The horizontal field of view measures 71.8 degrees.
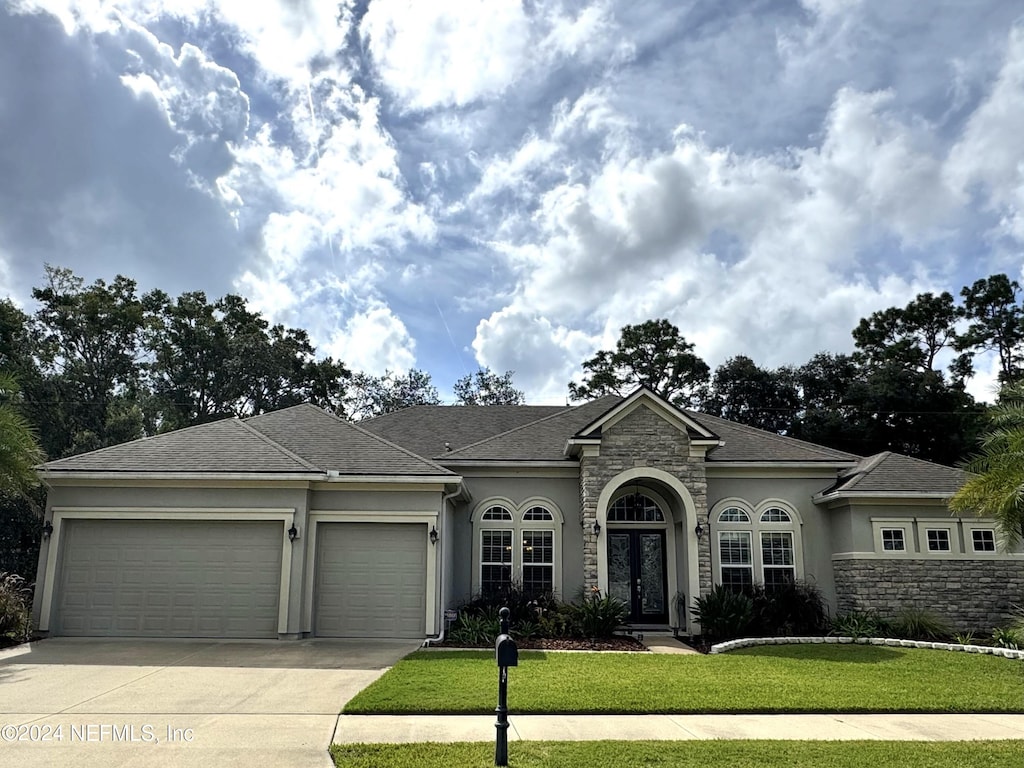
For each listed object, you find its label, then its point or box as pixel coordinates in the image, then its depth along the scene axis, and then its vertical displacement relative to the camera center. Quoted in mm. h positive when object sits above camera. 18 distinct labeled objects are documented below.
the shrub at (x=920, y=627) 14133 -1673
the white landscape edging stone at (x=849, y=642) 12559 -1860
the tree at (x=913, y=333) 35719 +10558
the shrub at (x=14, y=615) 13078 -1459
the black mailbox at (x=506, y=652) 6039 -947
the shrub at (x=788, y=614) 14781 -1505
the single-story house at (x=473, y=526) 13578 +274
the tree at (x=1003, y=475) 10648 +1013
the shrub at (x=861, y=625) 14172 -1679
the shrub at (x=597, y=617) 13836 -1490
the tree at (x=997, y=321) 34219 +10604
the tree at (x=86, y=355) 33469 +8891
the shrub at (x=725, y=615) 14000 -1444
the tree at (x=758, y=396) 37344 +7549
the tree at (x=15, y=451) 12086 +1462
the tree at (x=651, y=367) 39781 +9687
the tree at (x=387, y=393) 42531 +8680
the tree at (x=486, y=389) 42750 +8929
